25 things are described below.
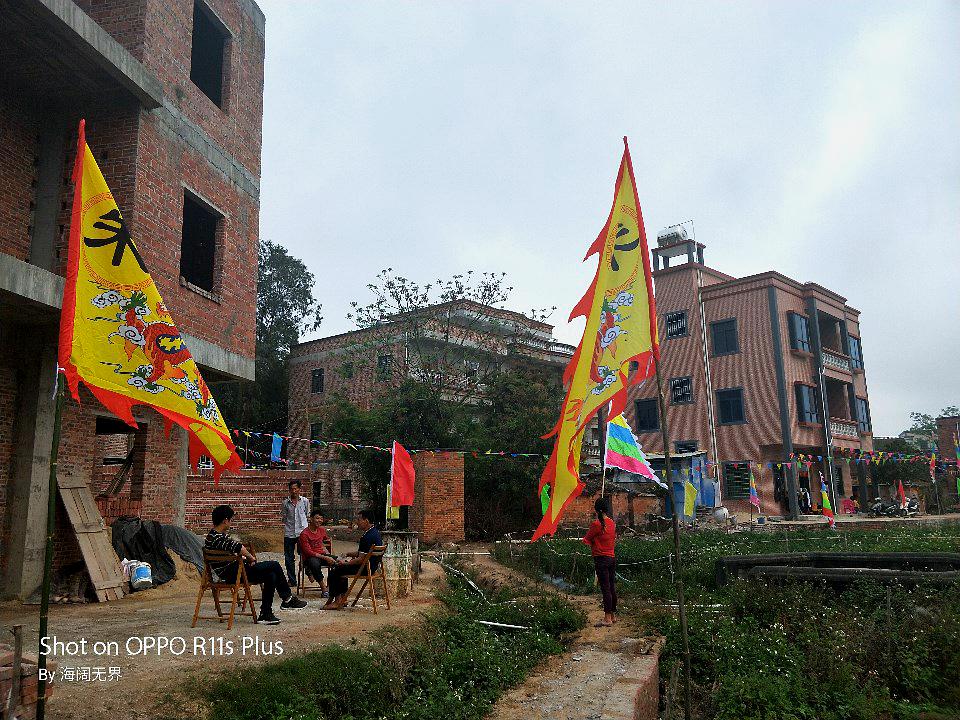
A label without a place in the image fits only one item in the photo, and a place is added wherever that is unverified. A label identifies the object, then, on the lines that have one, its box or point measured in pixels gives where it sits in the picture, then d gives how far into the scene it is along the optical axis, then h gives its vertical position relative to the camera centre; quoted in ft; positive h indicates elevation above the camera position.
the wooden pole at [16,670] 13.68 -3.28
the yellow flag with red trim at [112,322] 17.03 +4.29
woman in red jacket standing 32.65 -3.14
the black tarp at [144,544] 36.58 -2.50
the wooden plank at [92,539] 32.73 -1.98
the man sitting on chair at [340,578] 31.22 -3.72
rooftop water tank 122.21 +42.40
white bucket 34.76 -3.87
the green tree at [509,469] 71.72 +1.91
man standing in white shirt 36.09 -1.33
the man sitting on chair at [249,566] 25.53 -2.66
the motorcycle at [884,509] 101.81 -3.88
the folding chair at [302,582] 35.09 -4.41
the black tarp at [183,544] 39.37 -2.71
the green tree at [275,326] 117.80 +28.23
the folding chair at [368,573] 30.01 -3.49
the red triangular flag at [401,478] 45.21 +0.79
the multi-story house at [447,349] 82.69 +16.76
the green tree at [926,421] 221.87 +19.55
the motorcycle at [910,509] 98.27 -3.88
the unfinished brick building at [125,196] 31.96 +16.02
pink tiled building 107.04 +15.72
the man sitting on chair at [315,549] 31.99 -2.52
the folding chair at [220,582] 25.02 -2.99
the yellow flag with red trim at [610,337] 21.17 +4.52
